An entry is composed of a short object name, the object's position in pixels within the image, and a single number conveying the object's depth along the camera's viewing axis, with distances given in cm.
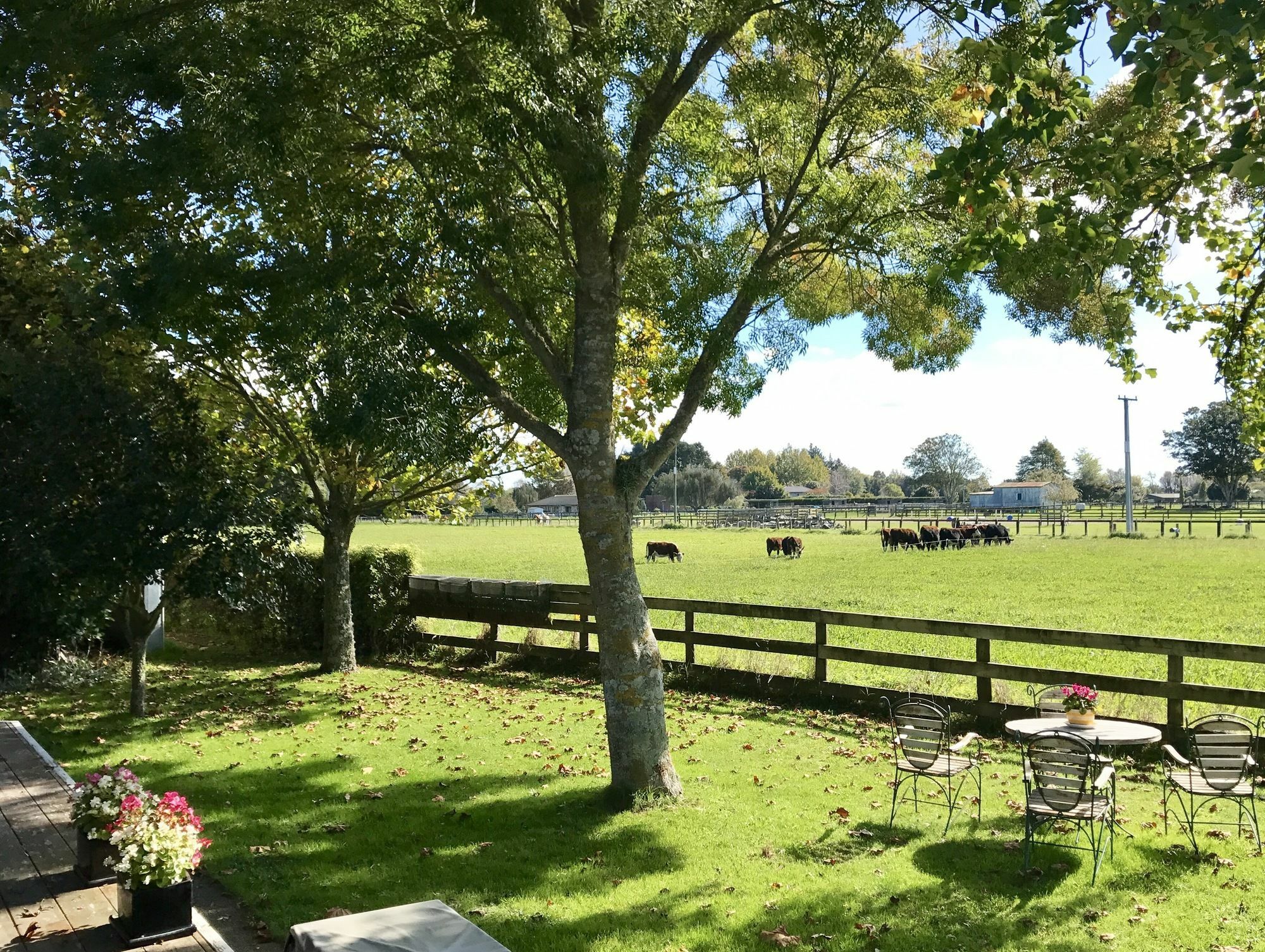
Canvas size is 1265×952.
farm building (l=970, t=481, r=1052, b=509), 12294
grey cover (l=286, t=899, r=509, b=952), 352
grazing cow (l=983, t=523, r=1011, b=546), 4325
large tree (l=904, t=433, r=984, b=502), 15038
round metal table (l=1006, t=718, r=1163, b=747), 670
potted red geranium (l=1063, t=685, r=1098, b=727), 709
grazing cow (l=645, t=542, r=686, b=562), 3903
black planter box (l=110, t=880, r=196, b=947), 489
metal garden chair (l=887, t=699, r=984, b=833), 704
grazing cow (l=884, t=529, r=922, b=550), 4159
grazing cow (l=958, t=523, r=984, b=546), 4334
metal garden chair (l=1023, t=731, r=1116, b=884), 602
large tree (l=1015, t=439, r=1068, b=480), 15370
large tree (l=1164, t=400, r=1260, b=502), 8706
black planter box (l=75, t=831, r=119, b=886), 567
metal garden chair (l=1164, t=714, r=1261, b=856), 645
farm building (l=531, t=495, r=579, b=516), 13550
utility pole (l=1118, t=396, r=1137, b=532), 4659
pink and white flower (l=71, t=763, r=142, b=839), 543
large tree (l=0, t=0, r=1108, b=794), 684
